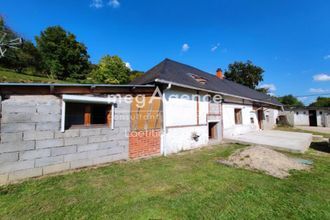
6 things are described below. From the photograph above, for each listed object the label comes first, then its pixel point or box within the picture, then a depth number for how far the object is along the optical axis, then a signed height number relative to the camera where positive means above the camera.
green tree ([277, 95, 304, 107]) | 54.84 +6.58
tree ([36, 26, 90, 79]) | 31.52 +13.57
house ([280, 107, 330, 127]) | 23.67 +0.39
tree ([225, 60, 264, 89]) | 35.34 +10.41
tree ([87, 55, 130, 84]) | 26.61 +8.28
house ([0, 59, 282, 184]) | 3.95 -0.14
